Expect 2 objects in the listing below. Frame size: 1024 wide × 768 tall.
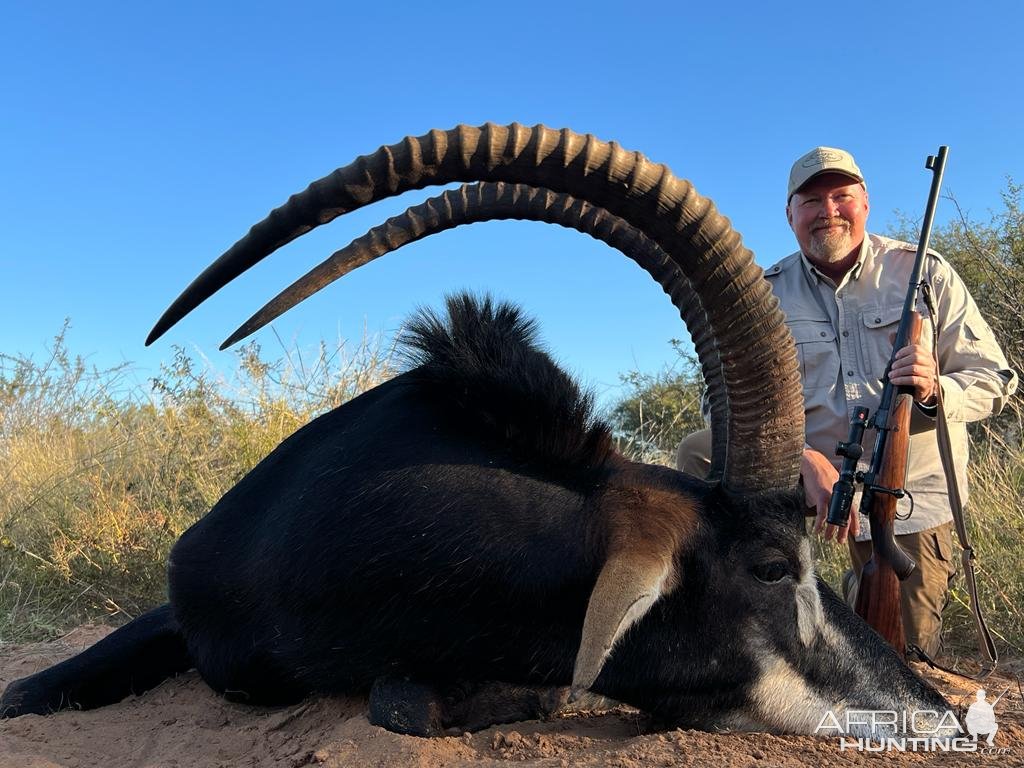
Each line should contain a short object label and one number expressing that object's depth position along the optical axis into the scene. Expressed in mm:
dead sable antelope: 2500
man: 4156
